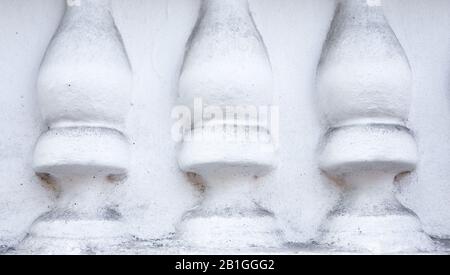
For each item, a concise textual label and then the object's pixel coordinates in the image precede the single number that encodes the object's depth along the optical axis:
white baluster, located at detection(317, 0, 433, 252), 1.66
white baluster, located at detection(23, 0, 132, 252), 1.66
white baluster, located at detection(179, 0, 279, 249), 1.65
